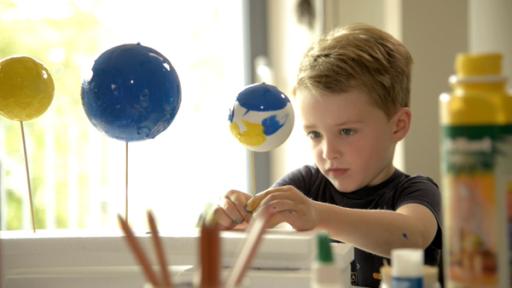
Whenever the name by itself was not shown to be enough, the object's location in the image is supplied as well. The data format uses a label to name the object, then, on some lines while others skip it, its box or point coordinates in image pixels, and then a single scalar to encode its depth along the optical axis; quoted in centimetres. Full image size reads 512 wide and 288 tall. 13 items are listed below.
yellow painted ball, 163
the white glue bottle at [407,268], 129
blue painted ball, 157
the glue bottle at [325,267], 126
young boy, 166
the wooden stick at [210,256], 117
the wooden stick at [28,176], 164
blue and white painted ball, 168
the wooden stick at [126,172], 162
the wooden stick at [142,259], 122
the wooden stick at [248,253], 123
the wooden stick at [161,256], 123
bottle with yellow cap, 124
